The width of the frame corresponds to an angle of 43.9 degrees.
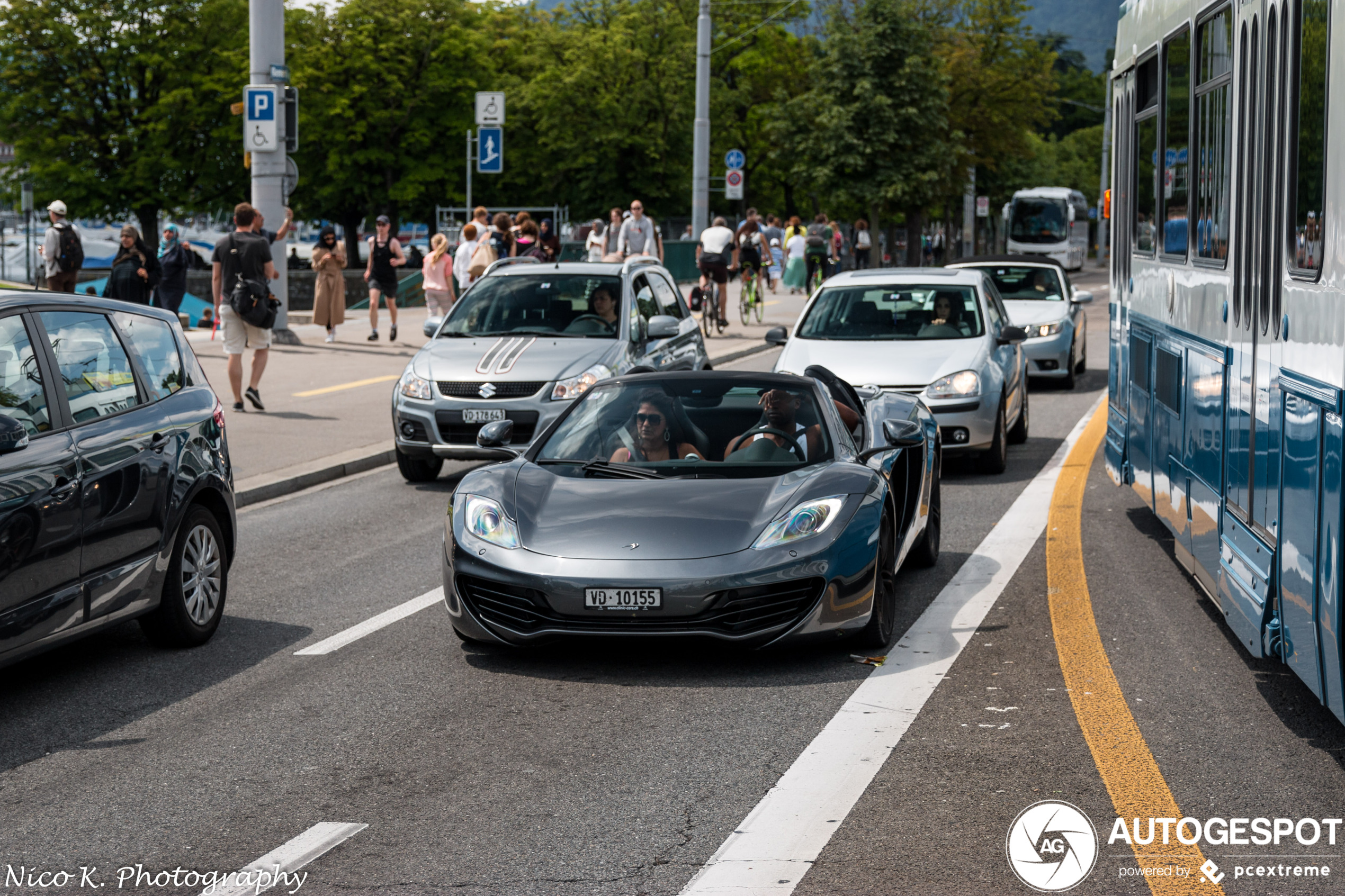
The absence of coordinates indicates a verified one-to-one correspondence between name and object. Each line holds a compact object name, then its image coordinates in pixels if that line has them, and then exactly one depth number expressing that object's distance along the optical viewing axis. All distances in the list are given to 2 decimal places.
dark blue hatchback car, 5.95
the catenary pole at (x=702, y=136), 31.73
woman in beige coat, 23.61
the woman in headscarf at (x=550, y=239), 30.18
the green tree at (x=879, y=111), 47.62
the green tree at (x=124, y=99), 55.09
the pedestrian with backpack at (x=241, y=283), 15.85
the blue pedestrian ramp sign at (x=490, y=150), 25.94
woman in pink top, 22.48
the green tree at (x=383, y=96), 58.50
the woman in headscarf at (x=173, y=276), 21.50
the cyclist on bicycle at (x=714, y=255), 26.56
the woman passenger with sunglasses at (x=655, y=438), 7.50
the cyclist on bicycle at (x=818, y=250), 33.12
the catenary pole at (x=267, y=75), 21.59
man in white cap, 18.97
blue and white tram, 4.93
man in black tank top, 24.28
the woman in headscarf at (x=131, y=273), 19.58
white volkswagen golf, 12.25
